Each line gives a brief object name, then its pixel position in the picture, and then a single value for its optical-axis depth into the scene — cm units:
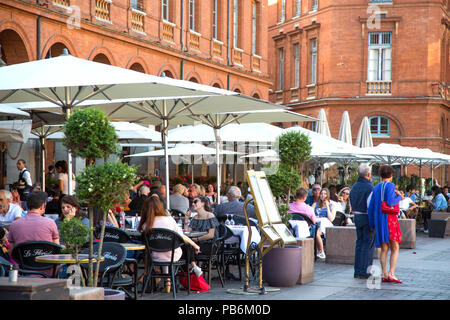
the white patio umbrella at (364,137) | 3016
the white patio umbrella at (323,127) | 2881
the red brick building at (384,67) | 4331
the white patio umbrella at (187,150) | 2065
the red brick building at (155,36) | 1934
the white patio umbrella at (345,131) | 3058
